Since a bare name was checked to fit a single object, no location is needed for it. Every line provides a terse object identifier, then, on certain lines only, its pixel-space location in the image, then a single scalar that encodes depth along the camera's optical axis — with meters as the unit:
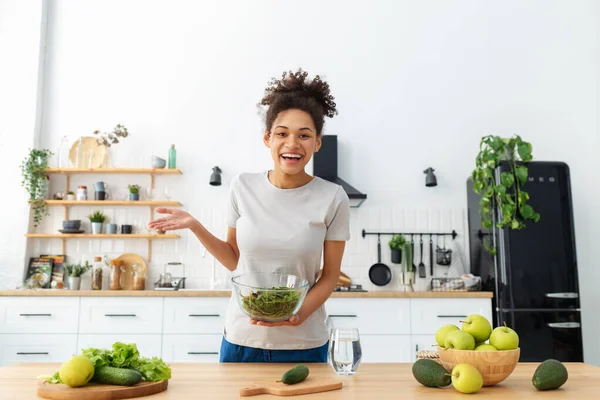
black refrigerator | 3.59
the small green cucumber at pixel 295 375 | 1.24
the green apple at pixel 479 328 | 1.30
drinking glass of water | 1.38
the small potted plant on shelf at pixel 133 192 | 4.29
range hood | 4.25
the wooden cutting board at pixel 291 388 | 1.18
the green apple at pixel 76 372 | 1.17
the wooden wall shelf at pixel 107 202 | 4.21
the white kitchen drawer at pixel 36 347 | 3.58
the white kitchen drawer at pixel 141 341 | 3.59
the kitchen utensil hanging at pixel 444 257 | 4.29
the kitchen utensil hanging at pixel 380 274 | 4.29
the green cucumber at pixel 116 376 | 1.19
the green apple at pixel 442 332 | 1.33
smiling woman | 1.76
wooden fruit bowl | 1.25
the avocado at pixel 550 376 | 1.25
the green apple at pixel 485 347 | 1.27
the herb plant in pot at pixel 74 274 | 4.05
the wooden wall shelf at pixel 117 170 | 4.26
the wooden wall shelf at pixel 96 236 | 4.18
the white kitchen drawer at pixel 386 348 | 3.58
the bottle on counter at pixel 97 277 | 4.07
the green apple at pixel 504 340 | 1.27
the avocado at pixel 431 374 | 1.25
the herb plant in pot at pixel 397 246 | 4.27
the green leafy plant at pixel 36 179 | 4.21
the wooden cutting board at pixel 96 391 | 1.13
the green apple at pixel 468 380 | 1.19
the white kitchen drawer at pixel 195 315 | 3.61
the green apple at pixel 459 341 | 1.27
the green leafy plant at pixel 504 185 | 3.67
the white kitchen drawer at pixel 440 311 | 3.64
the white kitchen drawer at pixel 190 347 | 3.58
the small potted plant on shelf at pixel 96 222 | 4.26
